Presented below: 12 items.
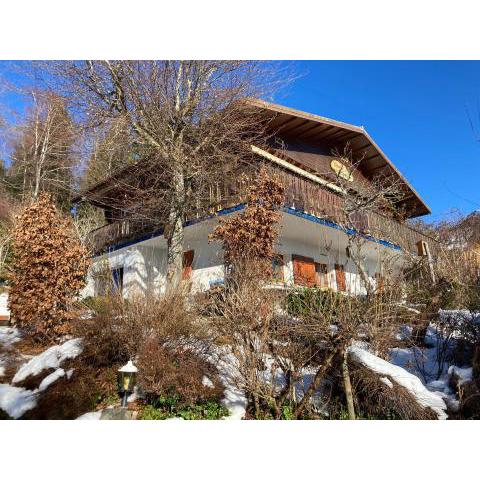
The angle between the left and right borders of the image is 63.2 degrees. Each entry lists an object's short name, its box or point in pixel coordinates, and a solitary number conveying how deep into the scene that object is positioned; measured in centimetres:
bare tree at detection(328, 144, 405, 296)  1052
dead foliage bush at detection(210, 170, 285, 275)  991
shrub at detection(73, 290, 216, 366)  605
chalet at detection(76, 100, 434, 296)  1211
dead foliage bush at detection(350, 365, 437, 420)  546
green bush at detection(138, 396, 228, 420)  548
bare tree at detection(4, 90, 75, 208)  1503
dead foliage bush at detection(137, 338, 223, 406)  546
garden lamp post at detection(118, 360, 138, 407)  545
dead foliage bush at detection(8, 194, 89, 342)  816
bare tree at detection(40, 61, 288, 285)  1109
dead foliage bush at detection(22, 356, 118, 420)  555
